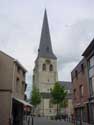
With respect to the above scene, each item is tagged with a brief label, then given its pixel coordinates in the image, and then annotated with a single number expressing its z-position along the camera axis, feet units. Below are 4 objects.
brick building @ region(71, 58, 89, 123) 49.27
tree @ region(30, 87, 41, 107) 127.64
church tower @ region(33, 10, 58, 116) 163.50
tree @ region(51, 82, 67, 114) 98.15
